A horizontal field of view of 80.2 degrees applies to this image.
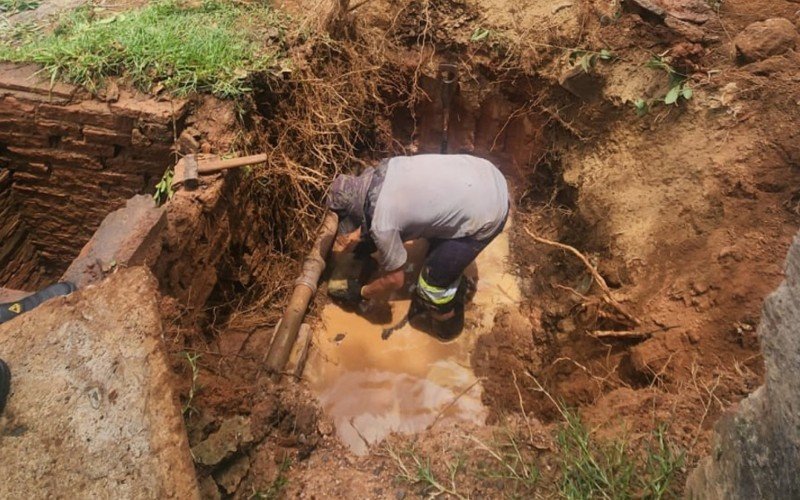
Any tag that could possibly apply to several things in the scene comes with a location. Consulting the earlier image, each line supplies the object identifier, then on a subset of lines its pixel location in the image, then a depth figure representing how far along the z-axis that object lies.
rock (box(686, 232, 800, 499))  1.18
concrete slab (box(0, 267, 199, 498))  1.50
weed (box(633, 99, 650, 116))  3.45
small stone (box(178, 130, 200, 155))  2.94
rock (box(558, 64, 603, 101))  3.74
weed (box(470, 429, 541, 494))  2.35
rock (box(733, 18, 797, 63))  3.01
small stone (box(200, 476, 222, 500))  2.31
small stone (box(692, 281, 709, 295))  2.70
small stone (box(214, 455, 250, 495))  2.50
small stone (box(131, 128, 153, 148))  2.97
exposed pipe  3.35
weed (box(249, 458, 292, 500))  2.56
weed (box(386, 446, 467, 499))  2.49
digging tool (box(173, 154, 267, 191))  2.76
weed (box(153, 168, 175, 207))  2.88
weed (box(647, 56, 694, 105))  3.24
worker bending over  3.30
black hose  2.01
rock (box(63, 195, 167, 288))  2.29
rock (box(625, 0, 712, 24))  3.41
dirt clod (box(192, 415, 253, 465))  2.46
